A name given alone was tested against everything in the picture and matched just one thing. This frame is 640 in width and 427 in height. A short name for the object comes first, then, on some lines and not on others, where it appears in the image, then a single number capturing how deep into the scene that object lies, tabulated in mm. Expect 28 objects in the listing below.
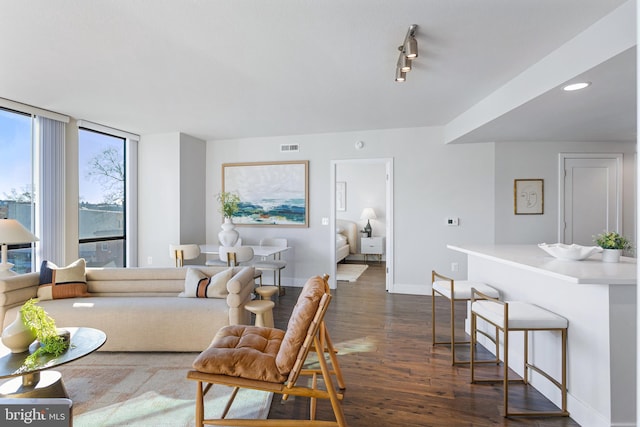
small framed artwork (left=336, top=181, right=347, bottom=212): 9031
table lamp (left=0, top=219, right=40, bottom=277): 3016
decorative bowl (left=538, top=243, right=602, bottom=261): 2381
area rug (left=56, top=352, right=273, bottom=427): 2014
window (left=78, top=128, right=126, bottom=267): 4801
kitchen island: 1814
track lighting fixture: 2254
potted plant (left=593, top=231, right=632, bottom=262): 2303
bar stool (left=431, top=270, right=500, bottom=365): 2795
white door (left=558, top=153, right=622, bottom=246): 4793
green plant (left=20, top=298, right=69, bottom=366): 1962
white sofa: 2877
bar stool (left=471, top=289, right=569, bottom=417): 2051
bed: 8438
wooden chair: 1693
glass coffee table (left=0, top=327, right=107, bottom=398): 1815
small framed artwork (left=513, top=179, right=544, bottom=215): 4805
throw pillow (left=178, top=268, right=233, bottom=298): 3127
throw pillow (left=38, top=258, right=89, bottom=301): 3076
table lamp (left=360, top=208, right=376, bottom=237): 8680
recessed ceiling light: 2617
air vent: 5645
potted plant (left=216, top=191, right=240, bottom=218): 4855
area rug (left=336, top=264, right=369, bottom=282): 6320
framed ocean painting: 5633
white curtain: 4074
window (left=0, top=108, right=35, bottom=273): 3775
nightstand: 8219
